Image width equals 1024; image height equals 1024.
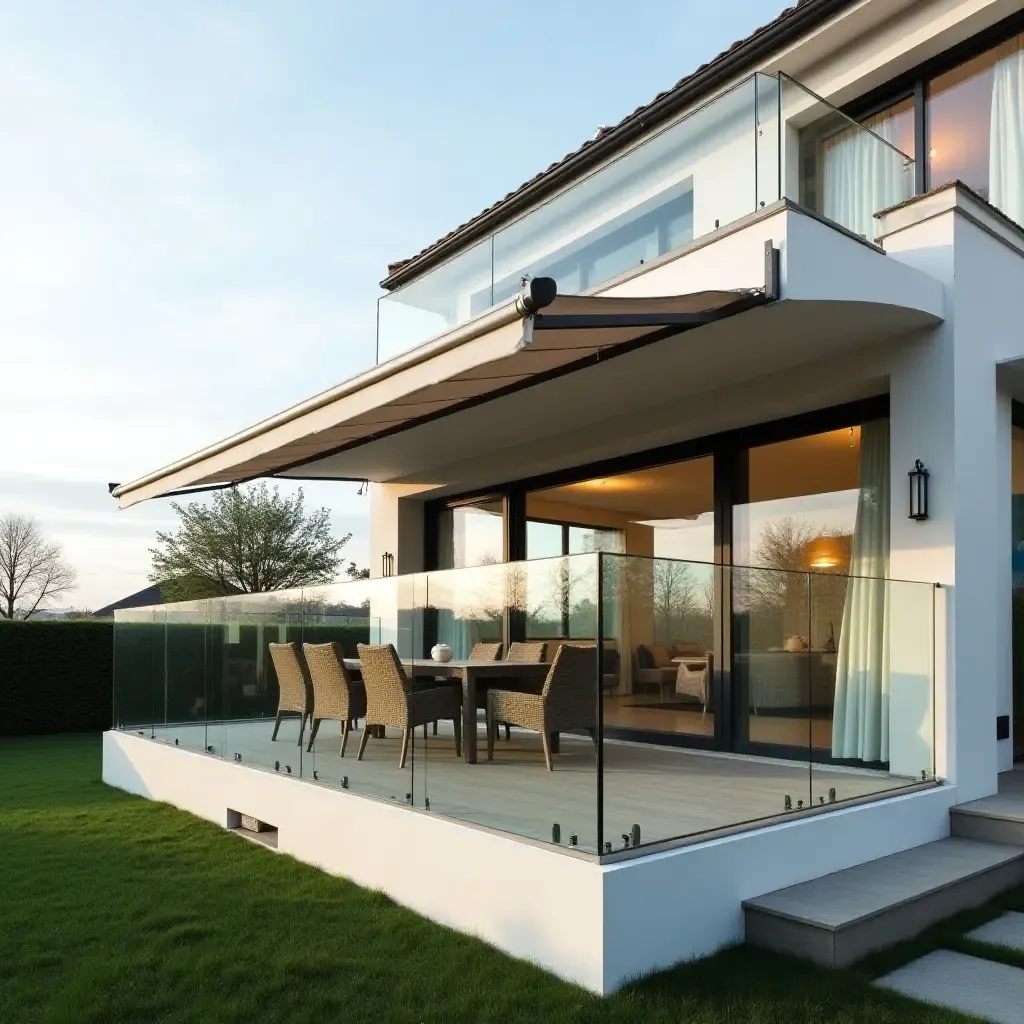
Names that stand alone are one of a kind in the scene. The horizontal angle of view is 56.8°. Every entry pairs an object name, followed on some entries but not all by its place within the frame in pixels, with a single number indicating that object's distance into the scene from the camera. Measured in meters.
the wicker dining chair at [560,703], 5.02
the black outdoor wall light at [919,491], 6.73
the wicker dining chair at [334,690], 7.05
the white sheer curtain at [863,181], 7.37
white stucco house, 5.13
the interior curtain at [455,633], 6.06
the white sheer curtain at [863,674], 6.62
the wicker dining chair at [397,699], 6.32
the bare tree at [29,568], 44.34
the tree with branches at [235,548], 32.03
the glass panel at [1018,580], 8.19
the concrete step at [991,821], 6.15
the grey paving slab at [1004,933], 4.97
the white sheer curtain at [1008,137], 8.35
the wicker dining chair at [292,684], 7.62
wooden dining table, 6.10
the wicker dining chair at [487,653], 6.20
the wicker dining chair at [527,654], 5.73
